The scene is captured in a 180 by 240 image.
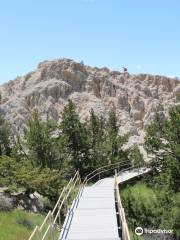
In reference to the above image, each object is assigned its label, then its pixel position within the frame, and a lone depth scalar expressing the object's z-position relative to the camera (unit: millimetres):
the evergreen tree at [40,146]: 47094
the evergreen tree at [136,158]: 52906
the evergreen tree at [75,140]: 48844
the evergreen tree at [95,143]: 51094
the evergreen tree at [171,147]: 37188
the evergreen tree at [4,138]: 62088
